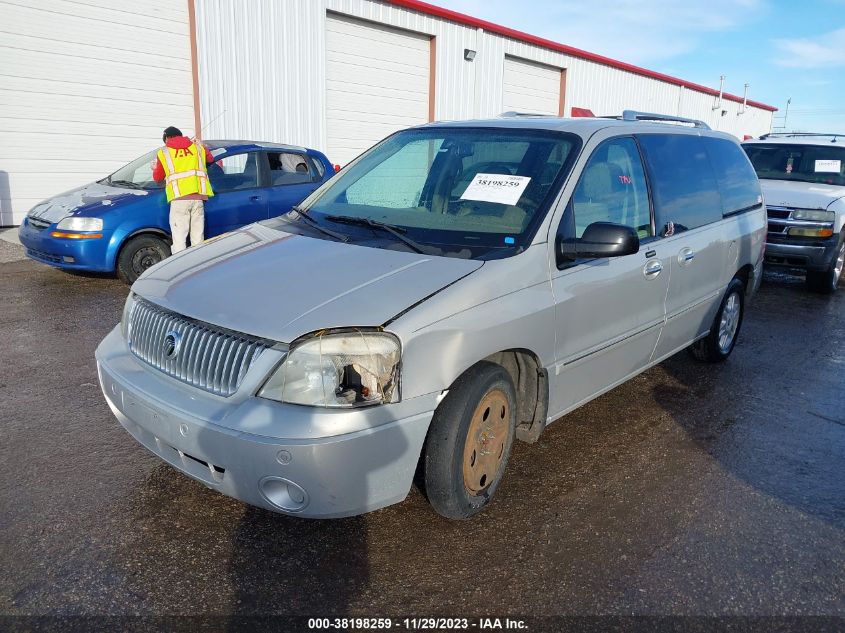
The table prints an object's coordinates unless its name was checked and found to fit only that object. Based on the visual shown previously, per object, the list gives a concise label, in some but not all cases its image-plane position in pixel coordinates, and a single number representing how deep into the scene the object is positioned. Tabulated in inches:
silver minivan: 98.3
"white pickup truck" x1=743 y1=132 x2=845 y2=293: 321.4
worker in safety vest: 291.4
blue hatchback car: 290.0
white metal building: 449.4
